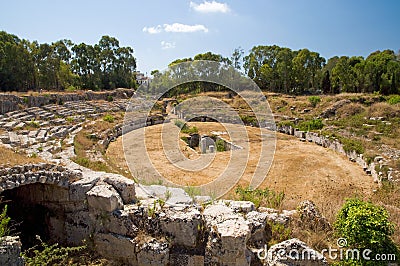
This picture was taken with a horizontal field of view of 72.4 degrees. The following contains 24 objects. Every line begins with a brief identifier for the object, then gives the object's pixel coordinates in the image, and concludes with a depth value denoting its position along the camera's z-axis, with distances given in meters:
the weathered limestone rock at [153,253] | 5.42
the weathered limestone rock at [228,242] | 4.98
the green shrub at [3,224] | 4.96
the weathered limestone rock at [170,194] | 6.74
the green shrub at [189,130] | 25.70
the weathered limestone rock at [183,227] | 5.52
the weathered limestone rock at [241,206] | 6.17
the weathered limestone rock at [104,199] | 5.94
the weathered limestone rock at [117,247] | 5.74
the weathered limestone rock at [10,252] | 4.69
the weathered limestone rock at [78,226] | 6.34
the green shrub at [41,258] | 5.30
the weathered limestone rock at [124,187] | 6.50
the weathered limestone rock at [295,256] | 4.99
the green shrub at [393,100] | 31.17
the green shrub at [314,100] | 36.88
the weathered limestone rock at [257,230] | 5.59
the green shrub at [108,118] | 26.58
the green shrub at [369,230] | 4.82
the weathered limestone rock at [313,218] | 5.88
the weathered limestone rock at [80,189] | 6.41
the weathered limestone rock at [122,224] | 5.85
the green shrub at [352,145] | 16.90
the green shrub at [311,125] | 27.12
